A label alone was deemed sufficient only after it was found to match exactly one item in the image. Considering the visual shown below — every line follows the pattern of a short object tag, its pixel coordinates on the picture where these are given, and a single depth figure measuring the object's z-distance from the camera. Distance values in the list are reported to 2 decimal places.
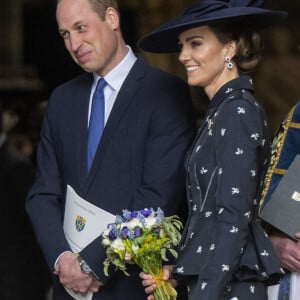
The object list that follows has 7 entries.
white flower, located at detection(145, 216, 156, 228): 8.12
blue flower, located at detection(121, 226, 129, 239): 8.10
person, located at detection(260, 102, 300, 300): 8.66
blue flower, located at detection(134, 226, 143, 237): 8.09
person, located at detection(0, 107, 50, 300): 11.84
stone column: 22.59
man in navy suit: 9.00
